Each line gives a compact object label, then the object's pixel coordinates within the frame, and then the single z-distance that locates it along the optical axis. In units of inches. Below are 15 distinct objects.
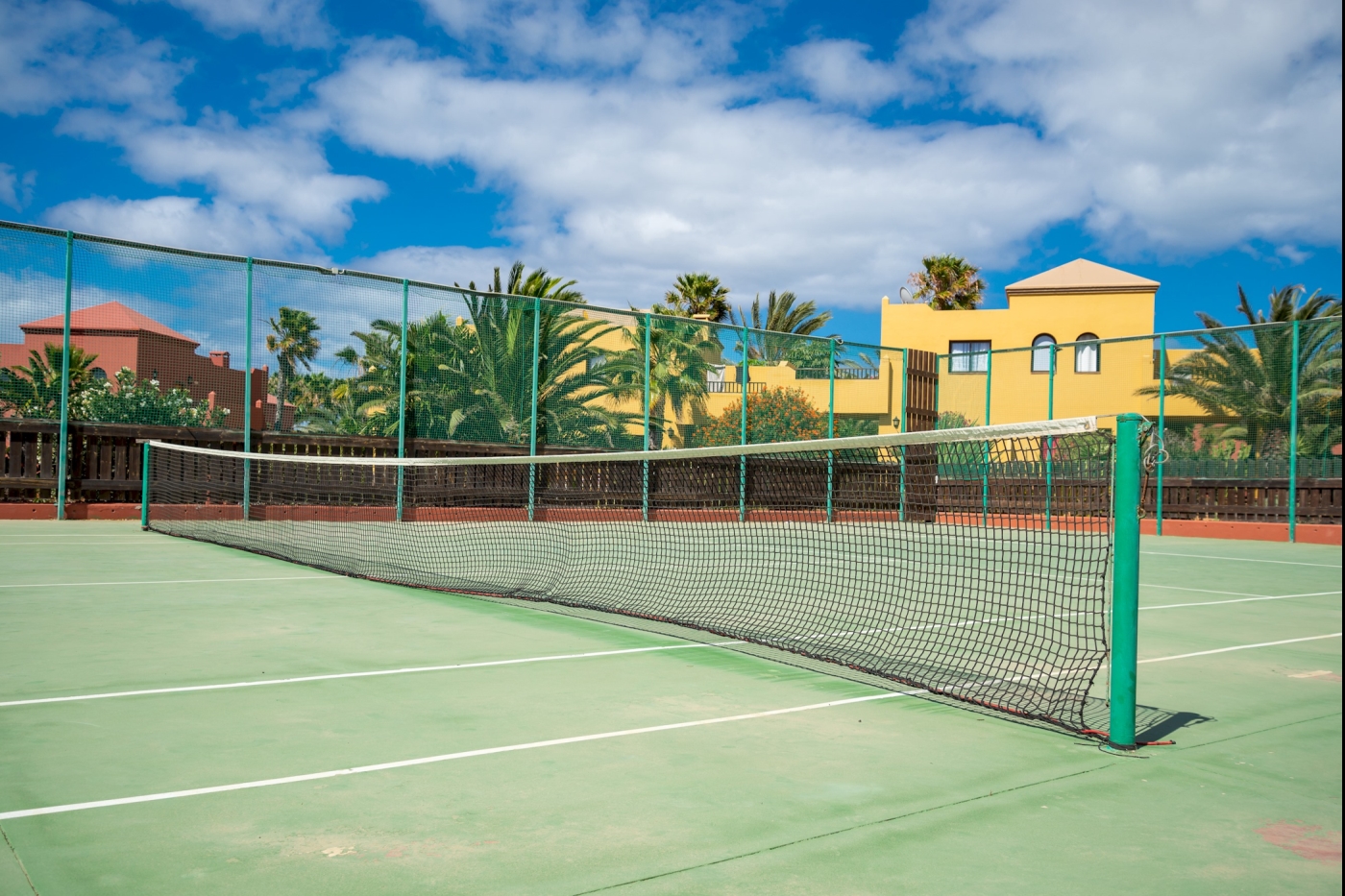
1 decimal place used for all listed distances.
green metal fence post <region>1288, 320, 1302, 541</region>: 671.1
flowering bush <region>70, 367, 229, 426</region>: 544.4
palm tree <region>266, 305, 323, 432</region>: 561.9
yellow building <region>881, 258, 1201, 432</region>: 1492.4
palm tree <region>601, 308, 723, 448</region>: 705.6
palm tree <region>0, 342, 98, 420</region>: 522.6
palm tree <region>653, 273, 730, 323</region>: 1855.3
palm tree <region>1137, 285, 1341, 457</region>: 663.8
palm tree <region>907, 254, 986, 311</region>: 2003.0
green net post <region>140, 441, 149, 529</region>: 515.5
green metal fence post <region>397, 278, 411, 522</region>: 607.5
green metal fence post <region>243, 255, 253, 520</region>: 554.6
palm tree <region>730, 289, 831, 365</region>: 1918.1
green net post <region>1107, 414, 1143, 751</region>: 143.1
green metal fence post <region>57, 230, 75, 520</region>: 524.7
